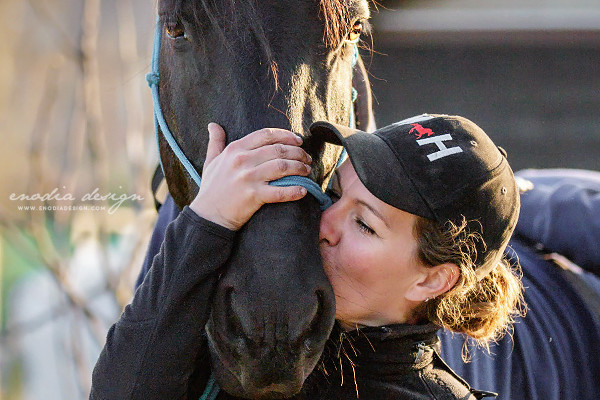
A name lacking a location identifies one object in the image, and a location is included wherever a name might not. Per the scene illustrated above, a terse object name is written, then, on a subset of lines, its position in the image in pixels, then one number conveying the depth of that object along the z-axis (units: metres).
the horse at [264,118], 3.56
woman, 3.60
